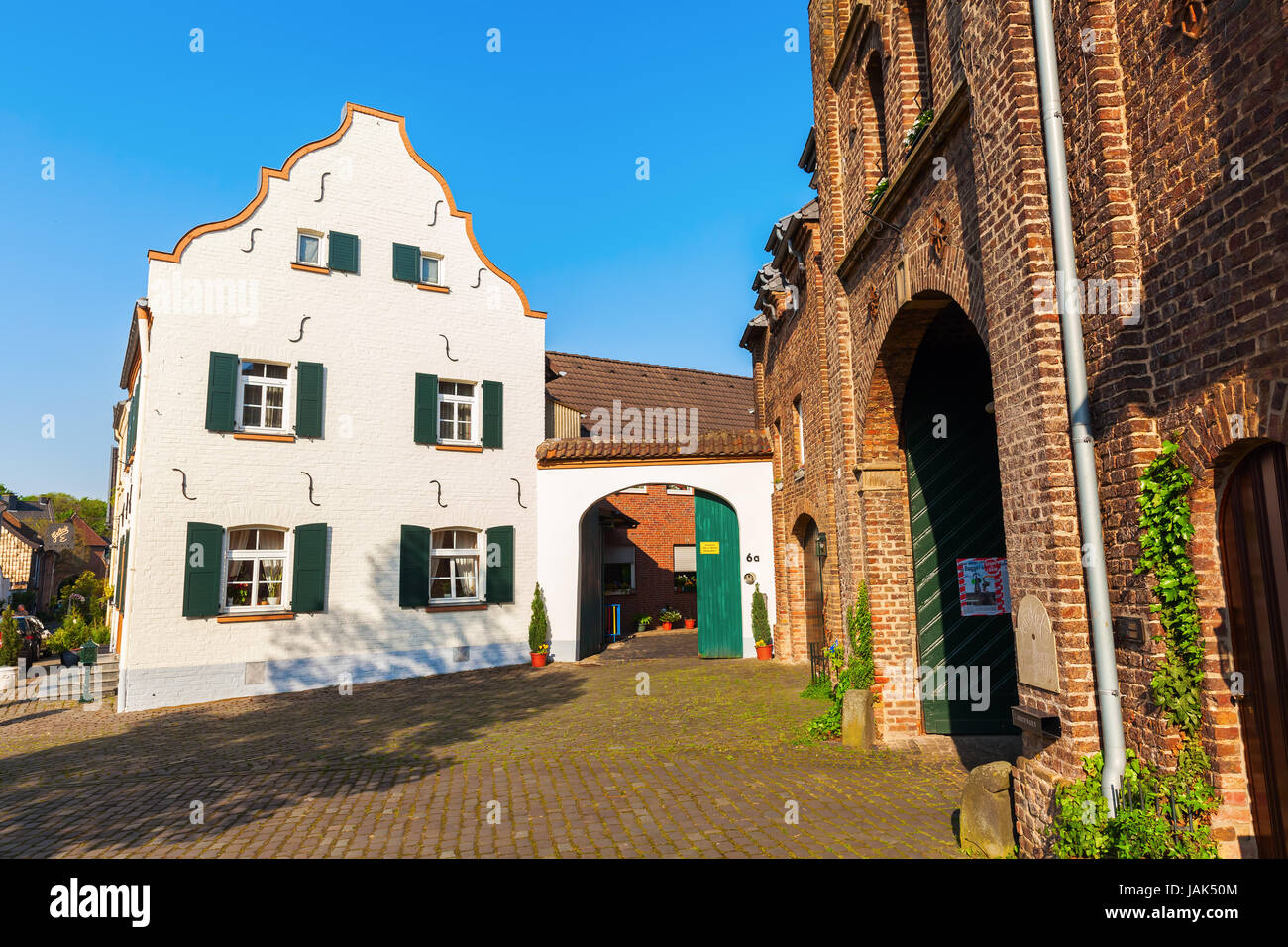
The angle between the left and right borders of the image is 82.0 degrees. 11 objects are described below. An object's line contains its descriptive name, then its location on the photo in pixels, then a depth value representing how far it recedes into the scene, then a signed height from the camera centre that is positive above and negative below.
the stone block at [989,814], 4.39 -1.49
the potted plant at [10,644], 13.98 -1.09
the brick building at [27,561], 35.28 +1.25
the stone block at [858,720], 7.32 -1.48
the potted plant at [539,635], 14.48 -1.14
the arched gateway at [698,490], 14.92 +1.31
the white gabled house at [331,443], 11.72 +2.41
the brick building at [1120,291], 3.04 +1.44
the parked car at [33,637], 16.57 -1.30
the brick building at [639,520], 22.56 +1.69
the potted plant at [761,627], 14.41 -1.08
